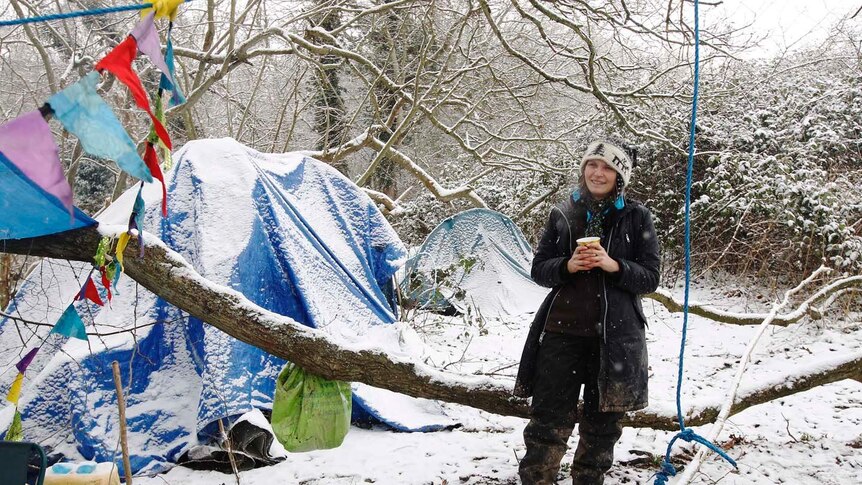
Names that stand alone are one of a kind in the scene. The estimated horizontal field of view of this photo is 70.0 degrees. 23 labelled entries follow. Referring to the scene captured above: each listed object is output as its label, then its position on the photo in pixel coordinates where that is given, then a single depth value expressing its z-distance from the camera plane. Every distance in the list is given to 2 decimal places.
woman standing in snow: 2.30
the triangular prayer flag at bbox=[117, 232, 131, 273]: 2.13
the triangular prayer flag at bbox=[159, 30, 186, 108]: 1.78
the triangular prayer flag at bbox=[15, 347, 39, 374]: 2.11
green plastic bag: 2.76
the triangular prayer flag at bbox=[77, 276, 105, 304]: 2.24
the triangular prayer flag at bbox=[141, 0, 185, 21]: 1.57
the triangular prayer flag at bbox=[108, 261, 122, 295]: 2.25
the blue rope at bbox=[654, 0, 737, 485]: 1.96
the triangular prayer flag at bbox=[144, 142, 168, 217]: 1.74
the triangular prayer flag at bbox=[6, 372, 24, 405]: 2.07
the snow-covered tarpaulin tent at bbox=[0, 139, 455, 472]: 3.19
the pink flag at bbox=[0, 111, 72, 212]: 1.43
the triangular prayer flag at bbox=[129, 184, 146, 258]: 1.90
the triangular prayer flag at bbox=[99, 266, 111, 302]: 2.16
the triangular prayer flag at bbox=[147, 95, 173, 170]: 1.78
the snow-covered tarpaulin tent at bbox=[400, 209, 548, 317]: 7.32
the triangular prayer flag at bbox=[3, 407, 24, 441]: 2.10
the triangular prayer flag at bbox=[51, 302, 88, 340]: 2.11
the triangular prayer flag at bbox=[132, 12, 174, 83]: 1.61
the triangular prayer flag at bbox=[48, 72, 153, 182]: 1.41
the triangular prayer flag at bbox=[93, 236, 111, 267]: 2.29
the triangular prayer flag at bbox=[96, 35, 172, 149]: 1.49
